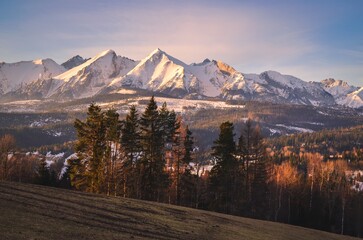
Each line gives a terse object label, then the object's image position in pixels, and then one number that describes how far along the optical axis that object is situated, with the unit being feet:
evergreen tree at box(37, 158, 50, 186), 249.98
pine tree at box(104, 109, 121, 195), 183.62
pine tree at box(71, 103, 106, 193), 178.29
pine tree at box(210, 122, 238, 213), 195.72
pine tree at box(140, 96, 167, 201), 183.01
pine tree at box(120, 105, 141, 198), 184.34
